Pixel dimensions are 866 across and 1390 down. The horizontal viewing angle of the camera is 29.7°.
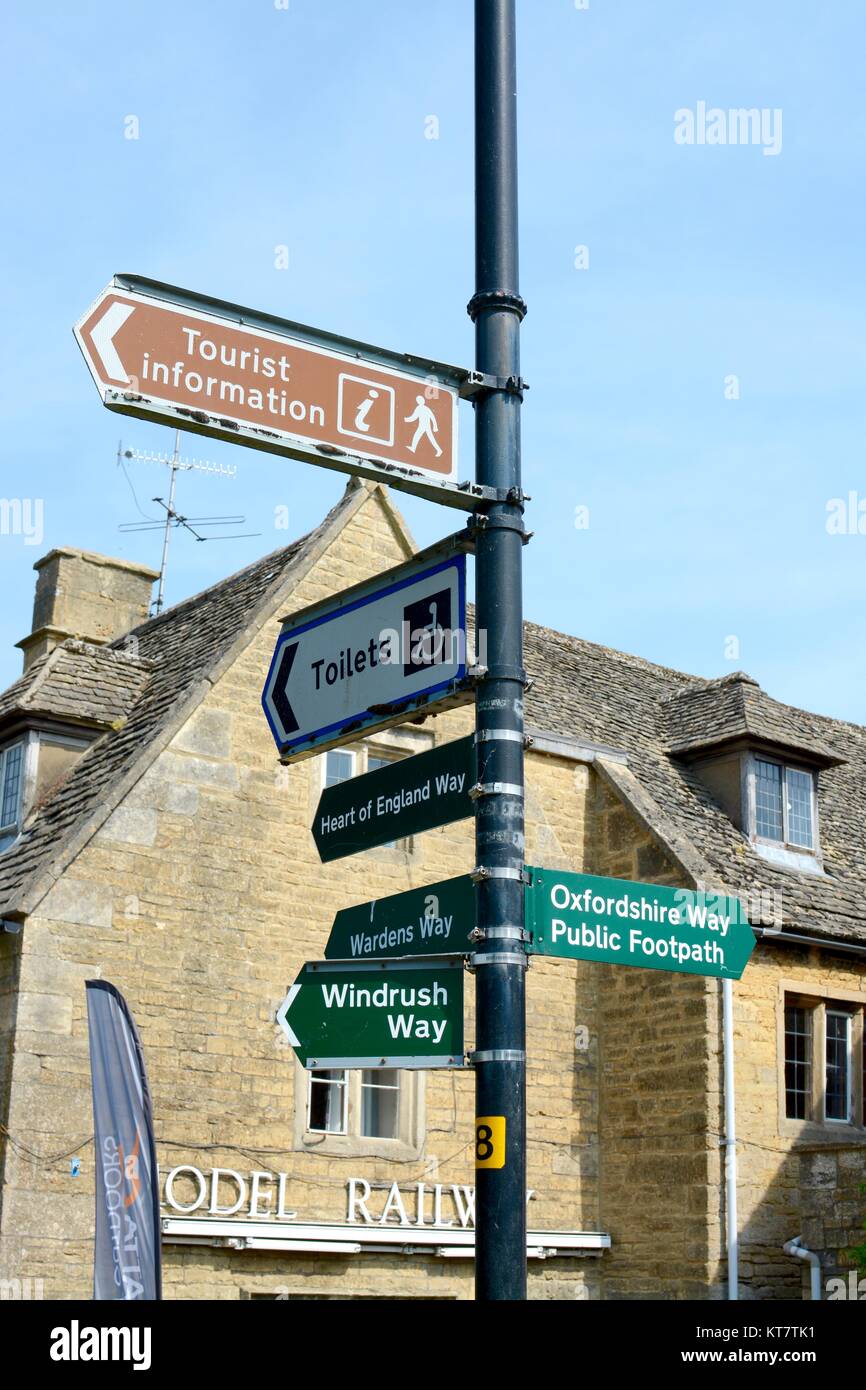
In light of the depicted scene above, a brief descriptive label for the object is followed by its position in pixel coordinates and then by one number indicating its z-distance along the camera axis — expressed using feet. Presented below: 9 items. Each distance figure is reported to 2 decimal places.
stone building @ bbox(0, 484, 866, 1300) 44.98
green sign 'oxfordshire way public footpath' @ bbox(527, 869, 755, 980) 17.79
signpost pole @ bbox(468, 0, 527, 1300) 16.69
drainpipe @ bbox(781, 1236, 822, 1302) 50.11
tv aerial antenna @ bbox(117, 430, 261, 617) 74.28
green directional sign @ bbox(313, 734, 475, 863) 18.86
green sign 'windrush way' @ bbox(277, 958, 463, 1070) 18.11
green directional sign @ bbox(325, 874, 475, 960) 18.53
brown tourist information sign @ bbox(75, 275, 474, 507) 17.06
